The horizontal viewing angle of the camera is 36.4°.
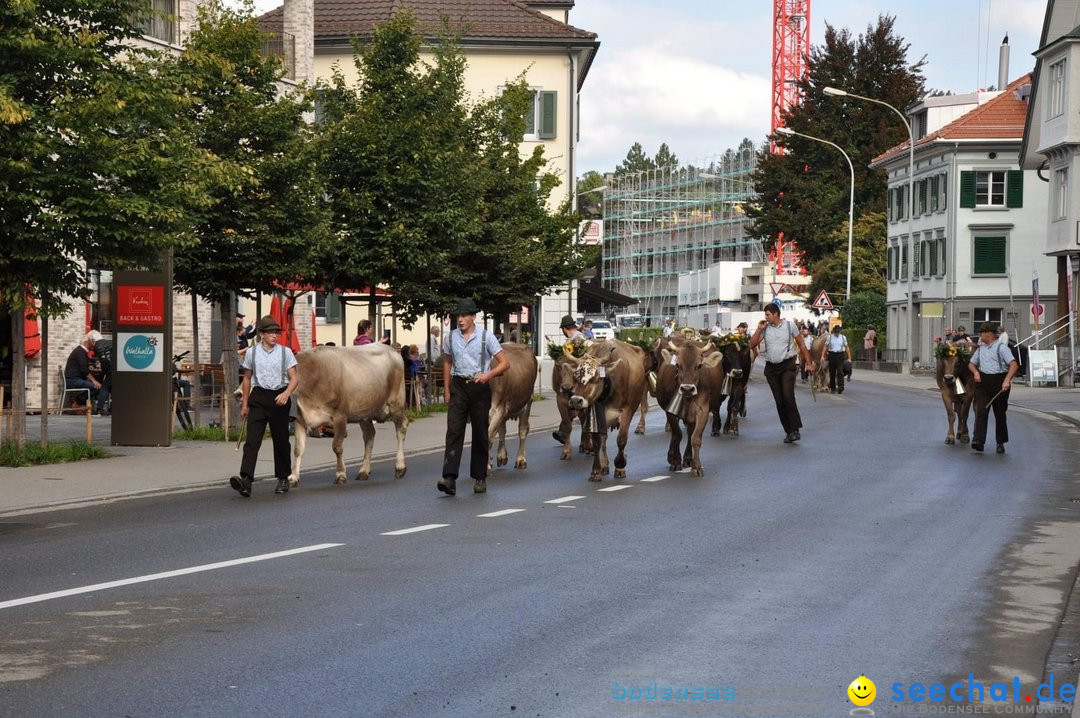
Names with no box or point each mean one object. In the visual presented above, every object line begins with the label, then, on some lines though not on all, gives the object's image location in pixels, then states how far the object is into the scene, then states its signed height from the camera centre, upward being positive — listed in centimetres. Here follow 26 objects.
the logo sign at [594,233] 5412 +317
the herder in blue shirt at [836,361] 4459 -88
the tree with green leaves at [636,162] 18440 +1877
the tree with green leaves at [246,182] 2398 +219
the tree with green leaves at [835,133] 8362 +1001
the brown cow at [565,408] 1836 -107
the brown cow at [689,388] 1922 -72
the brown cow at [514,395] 1881 -81
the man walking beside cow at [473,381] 1656 -55
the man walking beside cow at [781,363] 2453 -52
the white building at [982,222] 7094 +469
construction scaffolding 12988 +816
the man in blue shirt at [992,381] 2345 -74
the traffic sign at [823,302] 6266 +102
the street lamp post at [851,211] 7438 +542
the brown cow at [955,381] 2484 -79
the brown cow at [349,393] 1825 -76
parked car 7980 -9
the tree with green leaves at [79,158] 1822 +189
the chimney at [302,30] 4091 +742
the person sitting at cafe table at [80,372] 2736 -81
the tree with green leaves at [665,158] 18550 +1934
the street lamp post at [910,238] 6041 +351
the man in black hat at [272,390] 1697 -68
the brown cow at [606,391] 1823 -73
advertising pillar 2211 -47
